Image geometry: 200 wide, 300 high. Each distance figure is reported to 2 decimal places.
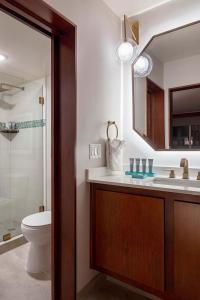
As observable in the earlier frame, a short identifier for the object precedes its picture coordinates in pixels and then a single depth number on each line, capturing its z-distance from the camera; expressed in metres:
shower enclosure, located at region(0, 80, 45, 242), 2.94
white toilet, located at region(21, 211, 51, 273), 1.94
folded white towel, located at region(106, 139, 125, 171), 1.88
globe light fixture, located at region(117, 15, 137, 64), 1.90
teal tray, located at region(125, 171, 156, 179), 1.78
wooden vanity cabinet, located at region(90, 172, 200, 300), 1.28
